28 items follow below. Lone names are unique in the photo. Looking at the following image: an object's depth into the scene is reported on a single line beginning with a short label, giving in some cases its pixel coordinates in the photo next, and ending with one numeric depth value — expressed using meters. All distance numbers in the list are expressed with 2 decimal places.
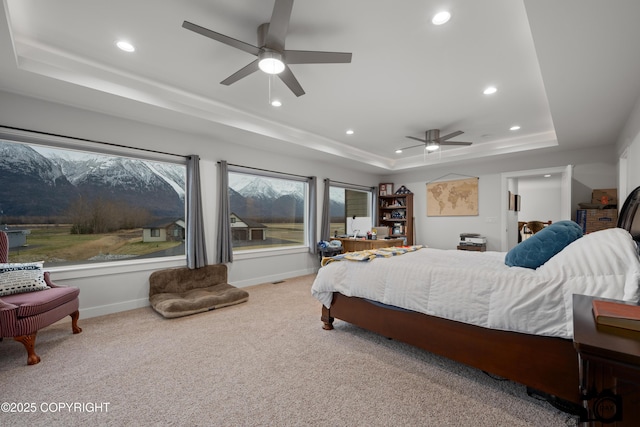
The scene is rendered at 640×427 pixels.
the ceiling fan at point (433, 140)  4.18
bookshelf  6.46
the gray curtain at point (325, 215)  5.66
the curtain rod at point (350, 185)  5.95
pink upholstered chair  2.07
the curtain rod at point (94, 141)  2.76
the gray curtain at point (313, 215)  5.45
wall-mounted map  5.79
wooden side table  0.68
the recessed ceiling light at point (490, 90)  2.95
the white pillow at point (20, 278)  2.33
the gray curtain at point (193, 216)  3.79
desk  5.12
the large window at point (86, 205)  2.92
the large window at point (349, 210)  5.55
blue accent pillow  1.94
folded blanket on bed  2.64
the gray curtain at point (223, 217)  4.12
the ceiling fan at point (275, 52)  1.73
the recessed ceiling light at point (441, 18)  1.89
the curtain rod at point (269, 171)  4.45
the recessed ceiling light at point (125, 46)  2.26
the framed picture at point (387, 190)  7.00
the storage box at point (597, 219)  3.87
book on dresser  0.80
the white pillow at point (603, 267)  1.38
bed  1.51
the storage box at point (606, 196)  4.02
